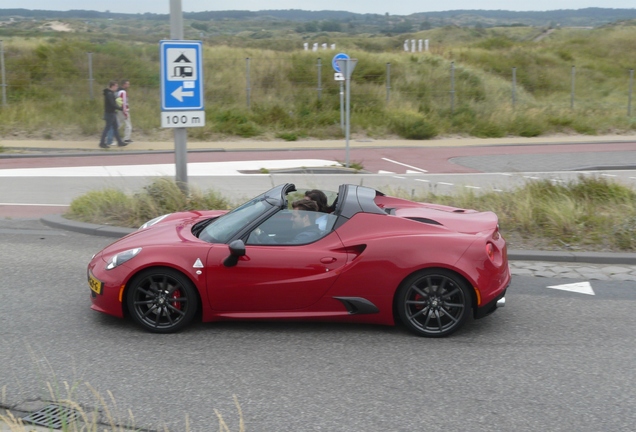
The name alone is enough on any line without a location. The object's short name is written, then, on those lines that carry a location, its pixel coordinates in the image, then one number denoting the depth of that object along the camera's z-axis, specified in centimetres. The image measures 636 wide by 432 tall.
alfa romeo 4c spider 649
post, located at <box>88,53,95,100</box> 2836
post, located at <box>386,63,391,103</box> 3135
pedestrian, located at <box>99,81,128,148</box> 2278
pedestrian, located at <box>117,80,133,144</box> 2342
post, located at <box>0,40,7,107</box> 2734
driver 669
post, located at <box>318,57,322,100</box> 3041
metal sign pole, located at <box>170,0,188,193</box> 1108
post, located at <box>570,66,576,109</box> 3378
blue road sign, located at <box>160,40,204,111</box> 1084
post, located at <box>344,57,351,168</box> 1867
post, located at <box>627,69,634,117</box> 3273
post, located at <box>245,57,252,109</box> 3009
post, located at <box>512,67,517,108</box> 3208
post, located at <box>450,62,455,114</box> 3120
